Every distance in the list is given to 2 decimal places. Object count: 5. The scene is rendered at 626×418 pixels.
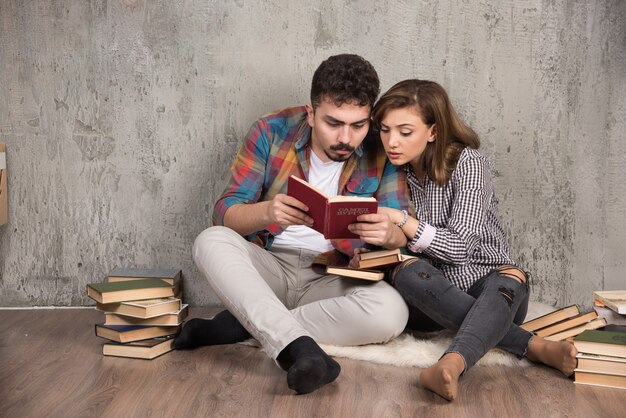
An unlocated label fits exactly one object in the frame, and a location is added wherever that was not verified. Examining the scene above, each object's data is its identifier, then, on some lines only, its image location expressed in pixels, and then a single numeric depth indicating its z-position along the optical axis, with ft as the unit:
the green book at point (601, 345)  8.16
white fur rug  8.75
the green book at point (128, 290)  9.00
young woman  8.52
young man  8.18
